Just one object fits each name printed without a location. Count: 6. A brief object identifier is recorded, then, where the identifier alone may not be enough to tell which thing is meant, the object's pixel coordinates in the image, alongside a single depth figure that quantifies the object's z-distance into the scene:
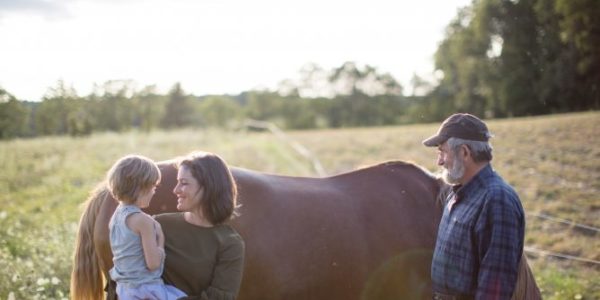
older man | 2.57
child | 2.58
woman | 2.64
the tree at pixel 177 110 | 61.06
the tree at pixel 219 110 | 83.69
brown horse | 3.56
